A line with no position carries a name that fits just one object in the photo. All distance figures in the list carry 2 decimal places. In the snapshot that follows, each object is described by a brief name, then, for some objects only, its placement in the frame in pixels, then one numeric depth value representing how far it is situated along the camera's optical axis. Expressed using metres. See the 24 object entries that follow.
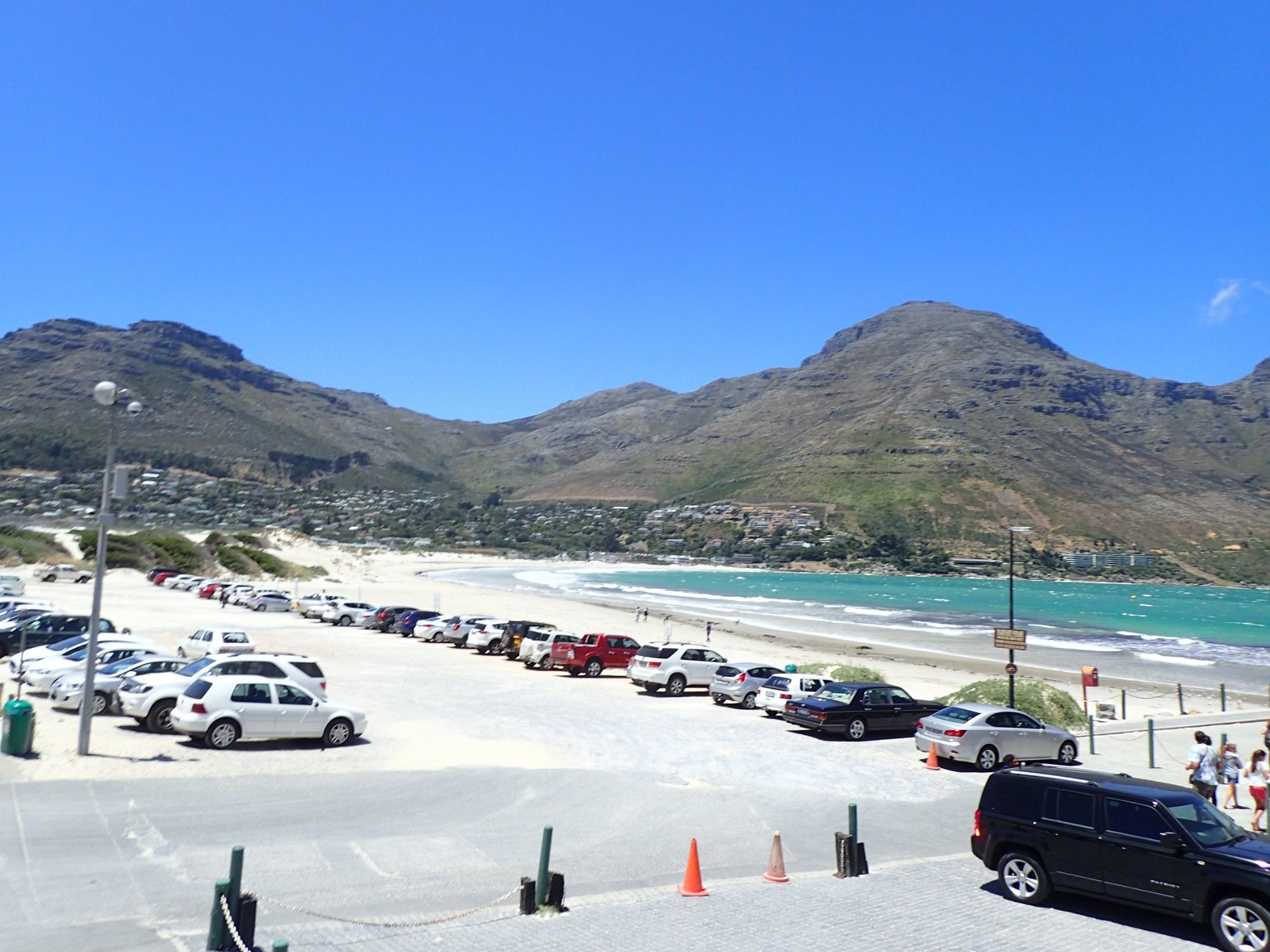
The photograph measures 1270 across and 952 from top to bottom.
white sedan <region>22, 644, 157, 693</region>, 19.67
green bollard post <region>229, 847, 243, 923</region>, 6.78
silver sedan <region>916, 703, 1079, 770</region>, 17.33
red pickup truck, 29.88
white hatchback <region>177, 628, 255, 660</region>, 27.12
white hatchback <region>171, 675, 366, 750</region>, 15.39
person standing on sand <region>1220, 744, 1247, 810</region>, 14.91
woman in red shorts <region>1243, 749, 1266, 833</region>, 13.02
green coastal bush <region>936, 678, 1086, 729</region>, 23.03
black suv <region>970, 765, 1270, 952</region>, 7.98
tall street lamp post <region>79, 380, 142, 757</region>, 14.22
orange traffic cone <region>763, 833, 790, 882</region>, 9.59
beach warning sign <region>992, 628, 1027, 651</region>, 22.03
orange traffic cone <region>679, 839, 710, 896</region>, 9.01
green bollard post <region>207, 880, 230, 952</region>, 6.71
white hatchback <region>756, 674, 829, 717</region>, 22.23
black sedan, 19.86
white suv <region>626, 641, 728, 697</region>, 26.17
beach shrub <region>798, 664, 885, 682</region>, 26.98
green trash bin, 13.67
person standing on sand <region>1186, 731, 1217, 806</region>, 14.19
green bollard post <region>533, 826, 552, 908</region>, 8.20
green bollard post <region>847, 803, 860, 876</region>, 9.80
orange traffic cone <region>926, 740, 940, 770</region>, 17.17
